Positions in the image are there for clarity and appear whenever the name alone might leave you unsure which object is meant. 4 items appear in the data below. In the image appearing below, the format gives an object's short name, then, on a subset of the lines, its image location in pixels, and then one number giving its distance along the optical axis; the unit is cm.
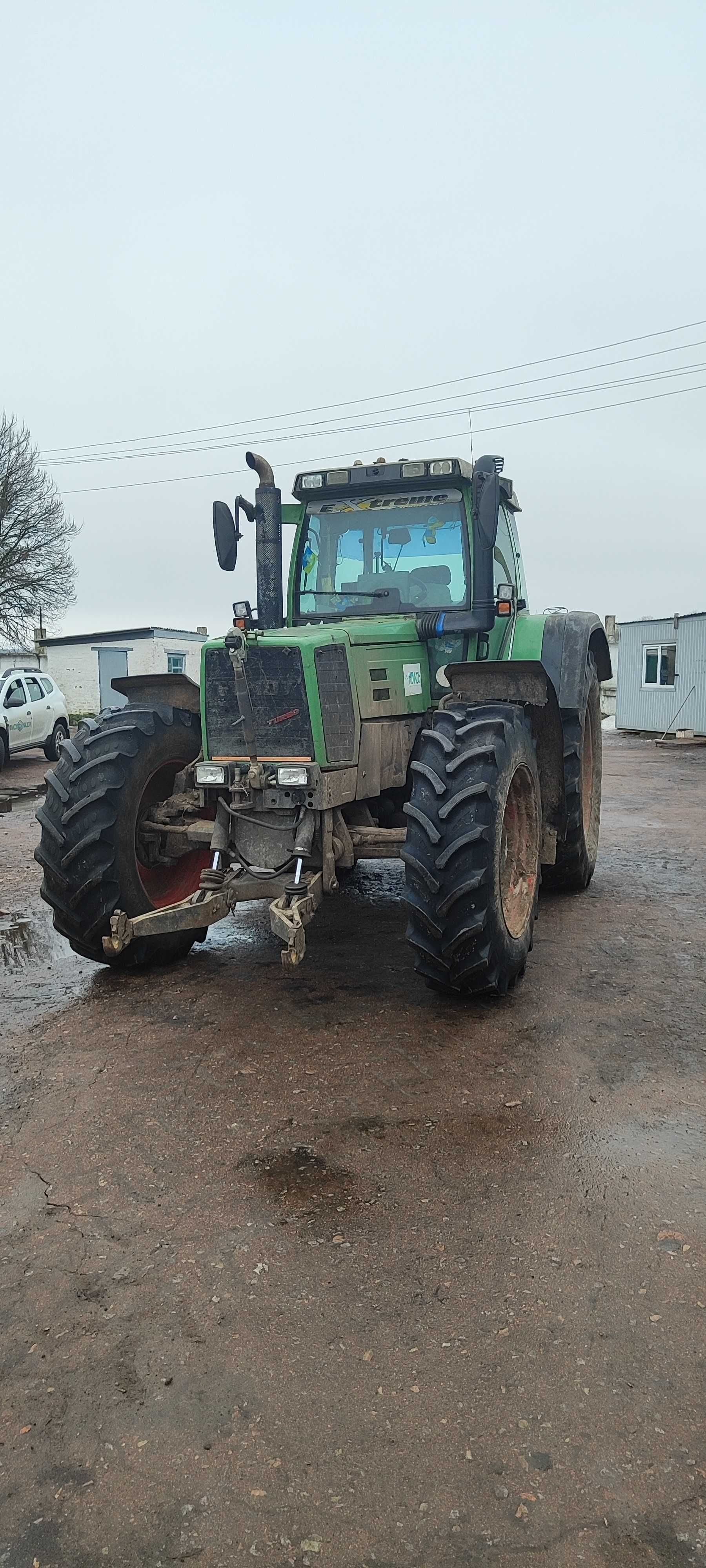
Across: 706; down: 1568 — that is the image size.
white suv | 1825
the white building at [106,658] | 3525
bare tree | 2998
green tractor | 464
